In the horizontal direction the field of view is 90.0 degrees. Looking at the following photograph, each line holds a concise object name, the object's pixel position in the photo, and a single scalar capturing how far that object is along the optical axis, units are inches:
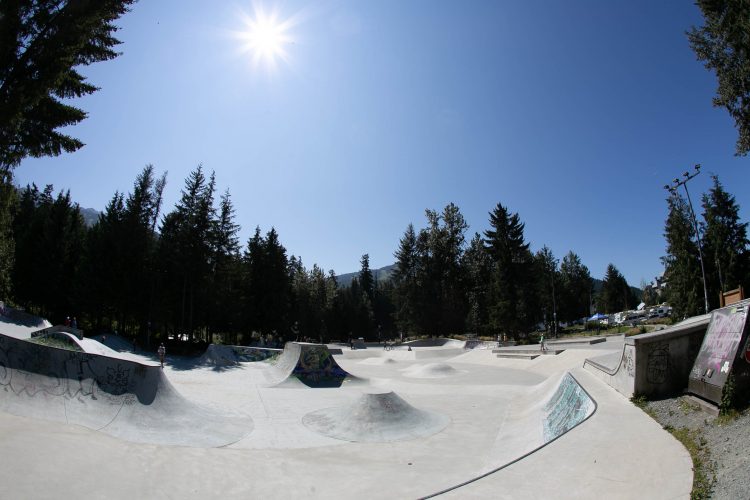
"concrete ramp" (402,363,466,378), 805.5
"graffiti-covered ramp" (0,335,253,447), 281.3
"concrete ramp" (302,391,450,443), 386.9
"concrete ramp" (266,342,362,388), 709.9
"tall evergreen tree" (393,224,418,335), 2233.0
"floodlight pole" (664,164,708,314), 1003.3
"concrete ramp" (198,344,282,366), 988.6
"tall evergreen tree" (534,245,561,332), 2429.9
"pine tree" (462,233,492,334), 2138.3
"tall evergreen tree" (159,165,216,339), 1362.0
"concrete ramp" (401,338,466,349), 1755.2
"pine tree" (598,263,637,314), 3561.5
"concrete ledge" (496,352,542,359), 999.6
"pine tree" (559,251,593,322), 2915.8
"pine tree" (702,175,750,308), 1358.3
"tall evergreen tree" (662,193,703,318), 1434.5
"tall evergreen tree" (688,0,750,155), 536.4
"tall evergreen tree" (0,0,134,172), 442.0
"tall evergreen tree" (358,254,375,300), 3614.9
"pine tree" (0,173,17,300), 1149.1
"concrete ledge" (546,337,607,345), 1116.8
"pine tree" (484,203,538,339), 1720.0
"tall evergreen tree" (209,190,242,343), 1434.5
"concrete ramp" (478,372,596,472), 305.4
